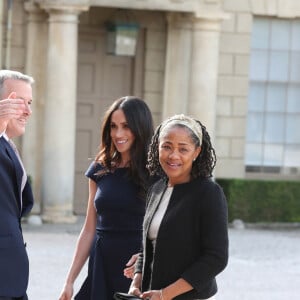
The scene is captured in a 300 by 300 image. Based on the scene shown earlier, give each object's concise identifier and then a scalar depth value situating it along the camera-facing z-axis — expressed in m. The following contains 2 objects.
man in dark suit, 11.83
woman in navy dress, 13.48
